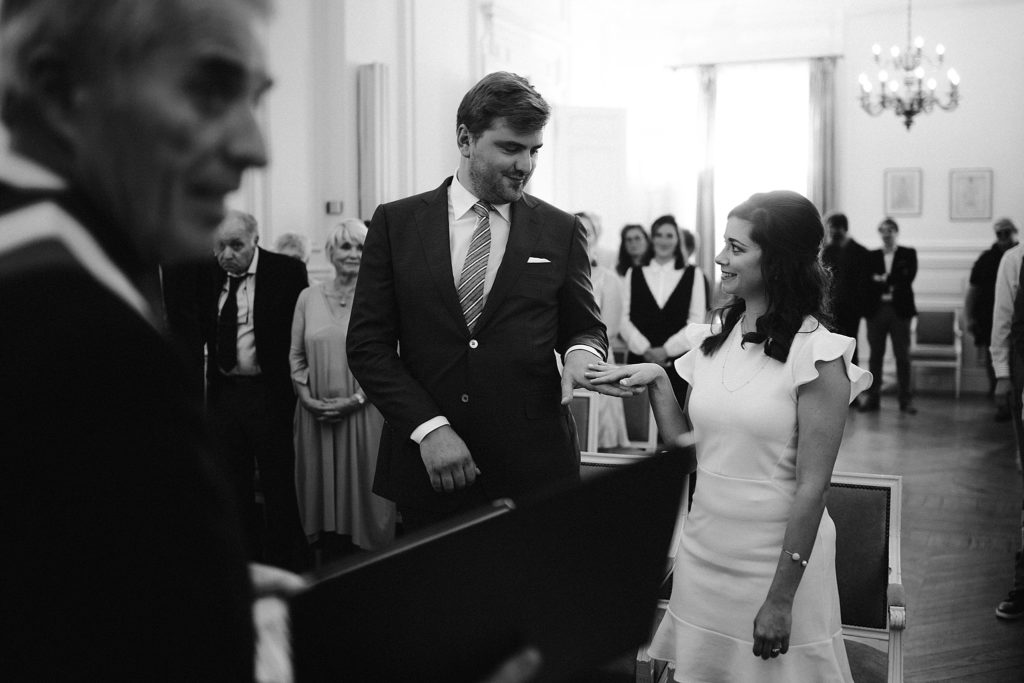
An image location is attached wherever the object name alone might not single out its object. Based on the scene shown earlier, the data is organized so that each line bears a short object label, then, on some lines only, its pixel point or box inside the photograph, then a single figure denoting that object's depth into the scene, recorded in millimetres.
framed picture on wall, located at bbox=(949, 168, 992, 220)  10859
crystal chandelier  9445
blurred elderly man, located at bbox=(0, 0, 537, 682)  472
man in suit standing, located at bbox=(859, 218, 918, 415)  9414
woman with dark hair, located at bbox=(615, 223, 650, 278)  6754
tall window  11805
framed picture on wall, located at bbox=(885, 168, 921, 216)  11102
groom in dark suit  2078
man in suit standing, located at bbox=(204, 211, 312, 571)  4047
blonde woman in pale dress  4211
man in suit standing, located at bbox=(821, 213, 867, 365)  9016
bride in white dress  1913
